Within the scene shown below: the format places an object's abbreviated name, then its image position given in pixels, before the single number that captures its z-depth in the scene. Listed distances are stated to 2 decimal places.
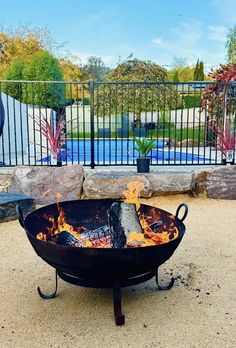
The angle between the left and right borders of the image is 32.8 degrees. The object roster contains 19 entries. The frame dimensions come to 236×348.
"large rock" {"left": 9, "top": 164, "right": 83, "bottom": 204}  4.49
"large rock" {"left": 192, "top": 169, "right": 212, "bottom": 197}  4.63
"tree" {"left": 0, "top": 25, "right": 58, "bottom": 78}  15.89
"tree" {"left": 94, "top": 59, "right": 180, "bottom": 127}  12.46
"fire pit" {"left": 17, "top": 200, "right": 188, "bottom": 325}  1.82
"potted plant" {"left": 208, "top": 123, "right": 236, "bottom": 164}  5.20
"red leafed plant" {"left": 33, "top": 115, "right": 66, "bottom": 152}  5.04
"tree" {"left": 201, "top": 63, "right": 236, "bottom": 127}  7.78
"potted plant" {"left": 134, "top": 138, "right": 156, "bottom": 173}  4.80
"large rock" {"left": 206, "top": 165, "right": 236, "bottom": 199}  4.60
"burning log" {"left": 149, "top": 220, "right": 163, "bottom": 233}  2.33
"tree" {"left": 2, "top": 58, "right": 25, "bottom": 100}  10.20
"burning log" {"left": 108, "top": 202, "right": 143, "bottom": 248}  2.15
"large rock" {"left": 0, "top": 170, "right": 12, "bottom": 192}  4.73
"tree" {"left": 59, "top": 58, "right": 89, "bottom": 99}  17.58
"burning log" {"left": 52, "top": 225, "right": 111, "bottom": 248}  2.17
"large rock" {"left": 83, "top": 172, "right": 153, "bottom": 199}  4.43
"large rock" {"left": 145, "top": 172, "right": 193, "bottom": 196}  4.50
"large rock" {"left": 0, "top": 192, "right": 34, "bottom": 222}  3.73
